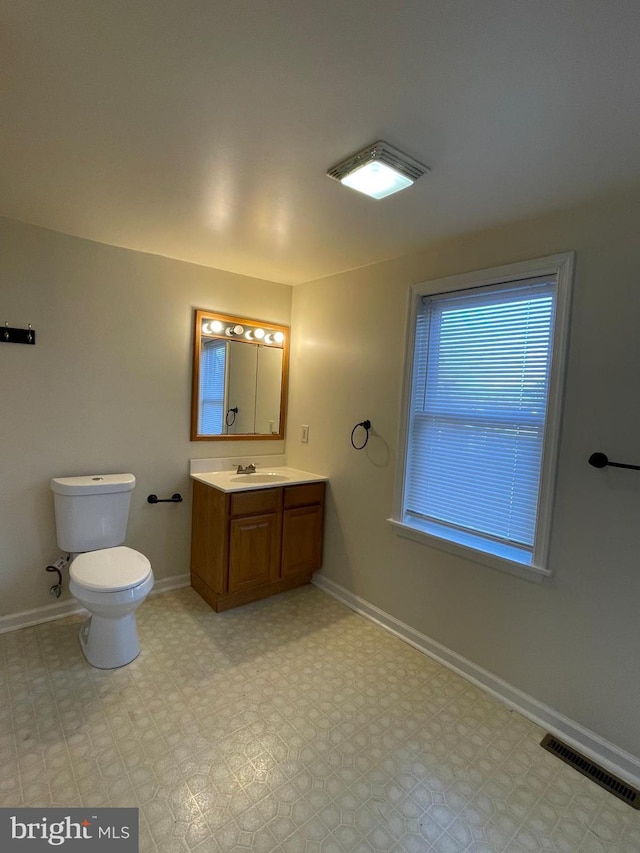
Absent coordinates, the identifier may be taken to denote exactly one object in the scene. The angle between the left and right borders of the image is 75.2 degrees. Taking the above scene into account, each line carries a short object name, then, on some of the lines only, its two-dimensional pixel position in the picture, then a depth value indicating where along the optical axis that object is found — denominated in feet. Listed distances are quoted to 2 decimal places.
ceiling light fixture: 4.72
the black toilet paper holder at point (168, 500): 9.14
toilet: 6.55
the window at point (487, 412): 6.10
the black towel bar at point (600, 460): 5.40
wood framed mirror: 9.61
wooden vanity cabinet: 8.51
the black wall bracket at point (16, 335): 7.28
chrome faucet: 10.02
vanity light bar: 9.62
